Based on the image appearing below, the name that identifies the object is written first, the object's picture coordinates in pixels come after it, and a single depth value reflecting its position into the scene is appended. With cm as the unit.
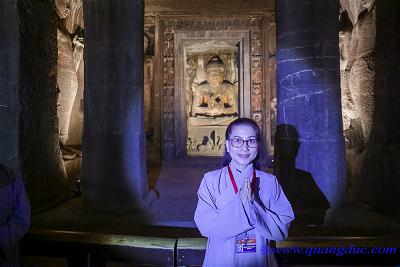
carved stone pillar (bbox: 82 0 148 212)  468
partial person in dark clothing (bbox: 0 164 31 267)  178
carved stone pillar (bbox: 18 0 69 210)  418
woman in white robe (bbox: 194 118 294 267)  151
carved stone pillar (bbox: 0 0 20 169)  400
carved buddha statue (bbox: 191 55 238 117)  1018
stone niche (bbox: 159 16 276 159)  923
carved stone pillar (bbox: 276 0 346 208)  424
